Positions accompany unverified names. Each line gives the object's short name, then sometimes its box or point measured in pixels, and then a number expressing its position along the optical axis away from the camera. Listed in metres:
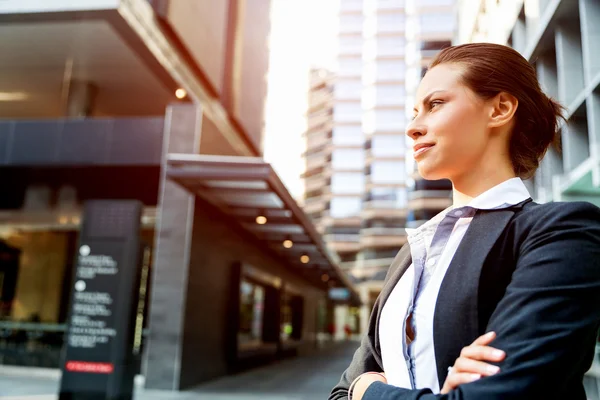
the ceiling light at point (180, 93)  11.83
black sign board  6.81
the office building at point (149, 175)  10.23
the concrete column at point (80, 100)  13.13
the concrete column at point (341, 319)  56.38
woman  0.94
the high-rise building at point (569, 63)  8.86
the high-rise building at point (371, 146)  57.53
